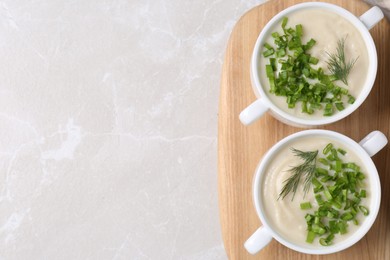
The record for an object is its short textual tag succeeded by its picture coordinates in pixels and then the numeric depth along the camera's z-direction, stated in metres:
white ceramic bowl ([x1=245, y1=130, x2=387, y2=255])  1.22
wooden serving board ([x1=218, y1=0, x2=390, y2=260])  1.31
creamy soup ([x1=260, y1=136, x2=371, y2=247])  1.24
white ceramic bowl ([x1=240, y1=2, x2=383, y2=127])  1.24
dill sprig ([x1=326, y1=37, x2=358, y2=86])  1.26
